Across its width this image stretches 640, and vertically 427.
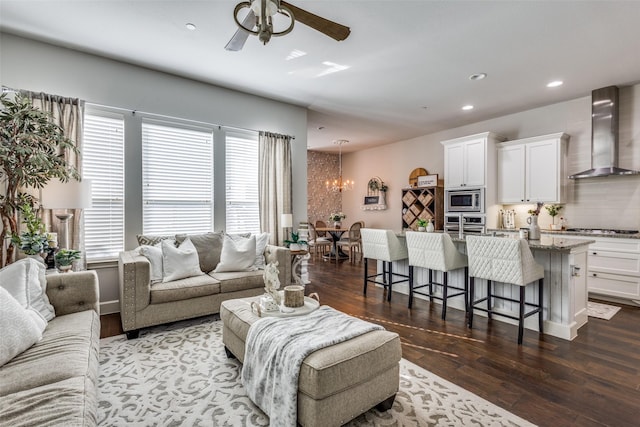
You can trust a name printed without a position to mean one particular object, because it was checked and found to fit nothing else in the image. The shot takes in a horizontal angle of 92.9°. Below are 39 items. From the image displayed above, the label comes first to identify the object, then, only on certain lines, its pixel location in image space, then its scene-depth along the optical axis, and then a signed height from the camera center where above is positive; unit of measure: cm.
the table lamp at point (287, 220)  481 -13
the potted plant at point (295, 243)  464 -48
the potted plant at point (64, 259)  289 -45
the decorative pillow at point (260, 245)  401 -44
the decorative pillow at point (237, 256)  377 -56
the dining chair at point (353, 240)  732 -68
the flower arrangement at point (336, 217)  817 -14
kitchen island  296 -80
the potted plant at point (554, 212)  504 +0
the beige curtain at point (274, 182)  483 +49
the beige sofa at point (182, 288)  298 -82
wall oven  554 -20
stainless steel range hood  440 +117
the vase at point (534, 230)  338 -20
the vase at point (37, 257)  273 -41
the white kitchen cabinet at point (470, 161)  548 +97
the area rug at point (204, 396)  183 -125
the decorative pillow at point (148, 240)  367 -34
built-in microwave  554 +22
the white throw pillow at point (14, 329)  159 -65
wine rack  677 +15
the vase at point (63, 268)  290 -54
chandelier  825 +82
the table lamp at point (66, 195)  290 +17
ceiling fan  191 +133
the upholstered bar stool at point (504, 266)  283 -53
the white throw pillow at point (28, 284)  198 -49
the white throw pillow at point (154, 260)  335 -53
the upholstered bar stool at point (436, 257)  350 -54
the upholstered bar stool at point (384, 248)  418 -52
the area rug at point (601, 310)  365 -124
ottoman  156 -91
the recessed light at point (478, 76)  405 +184
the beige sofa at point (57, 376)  121 -79
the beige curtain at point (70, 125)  328 +97
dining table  737 -90
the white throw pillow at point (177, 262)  340 -58
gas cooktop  432 -28
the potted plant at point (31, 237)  272 -23
